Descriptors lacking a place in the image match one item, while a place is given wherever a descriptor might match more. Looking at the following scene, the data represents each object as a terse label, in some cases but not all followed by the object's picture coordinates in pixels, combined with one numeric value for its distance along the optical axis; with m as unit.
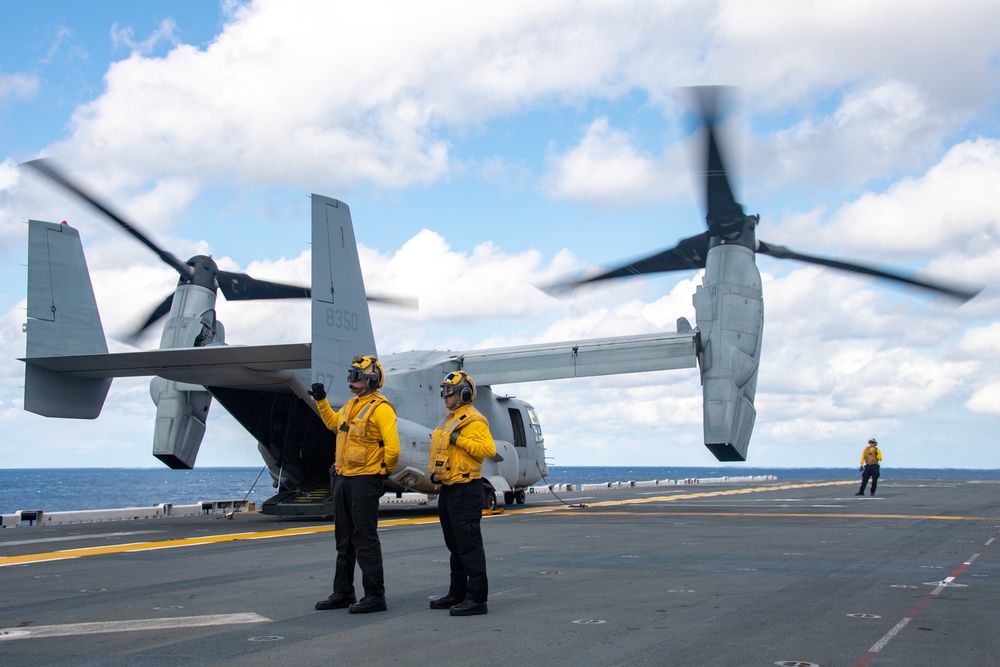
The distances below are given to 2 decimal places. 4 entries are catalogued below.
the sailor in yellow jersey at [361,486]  7.43
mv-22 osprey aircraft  16.64
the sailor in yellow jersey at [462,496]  7.29
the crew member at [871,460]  28.16
